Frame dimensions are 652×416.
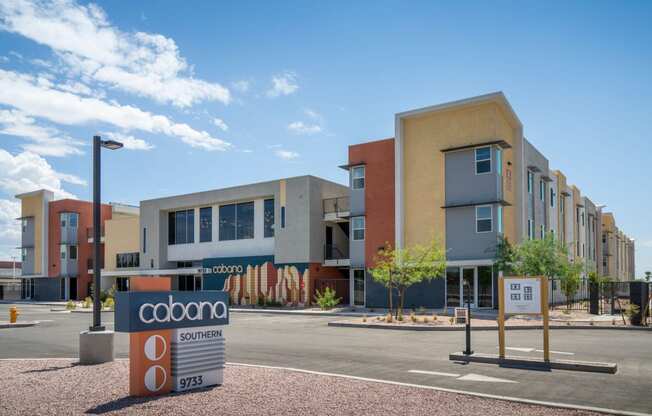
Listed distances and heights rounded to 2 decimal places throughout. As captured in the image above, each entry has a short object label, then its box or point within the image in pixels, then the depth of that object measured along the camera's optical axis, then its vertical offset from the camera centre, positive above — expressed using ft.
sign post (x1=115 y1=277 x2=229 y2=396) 30.60 -5.00
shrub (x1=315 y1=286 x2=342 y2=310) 111.65 -11.05
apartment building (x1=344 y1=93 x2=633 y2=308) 101.45 +8.93
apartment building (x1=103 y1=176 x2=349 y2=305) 127.75 +0.73
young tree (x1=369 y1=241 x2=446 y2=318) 87.61 -3.58
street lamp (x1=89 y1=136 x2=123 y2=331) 42.65 +2.46
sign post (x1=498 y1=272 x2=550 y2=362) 42.34 -3.97
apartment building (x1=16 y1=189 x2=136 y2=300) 195.00 -0.83
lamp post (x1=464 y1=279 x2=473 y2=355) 44.09 -7.11
